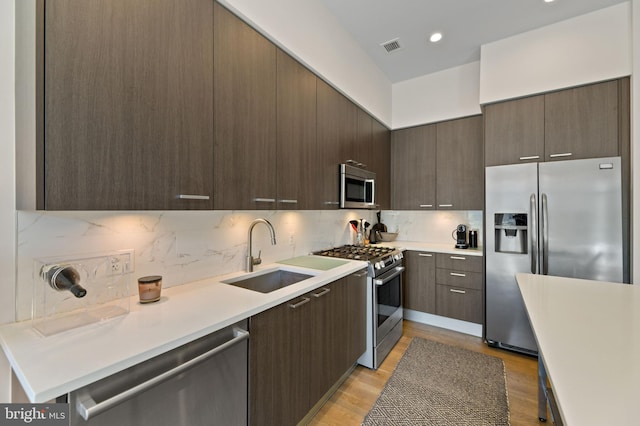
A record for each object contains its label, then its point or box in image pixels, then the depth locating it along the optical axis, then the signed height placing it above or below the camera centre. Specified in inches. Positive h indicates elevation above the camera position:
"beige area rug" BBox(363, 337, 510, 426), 72.8 -55.2
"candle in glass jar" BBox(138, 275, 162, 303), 52.2 -14.9
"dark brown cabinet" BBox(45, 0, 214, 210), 37.0 +17.3
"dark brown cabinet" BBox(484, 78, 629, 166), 93.0 +32.6
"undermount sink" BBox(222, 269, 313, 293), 76.6 -20.4
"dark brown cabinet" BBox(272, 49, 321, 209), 74.7 +22.2
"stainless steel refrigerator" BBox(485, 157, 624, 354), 90.0 -6.1
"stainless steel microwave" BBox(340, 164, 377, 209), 101.9 +10.2
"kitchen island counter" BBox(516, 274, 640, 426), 25.9 -18.3
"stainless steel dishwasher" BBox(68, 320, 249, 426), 32.4 -25.1
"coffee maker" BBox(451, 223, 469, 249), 129.6 -12.0
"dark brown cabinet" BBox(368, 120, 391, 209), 131.7 +25.7
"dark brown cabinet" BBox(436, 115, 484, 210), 128.1 +23.3
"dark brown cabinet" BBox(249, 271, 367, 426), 53.7 -33.2
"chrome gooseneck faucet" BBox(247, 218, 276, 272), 78.3 -12.0
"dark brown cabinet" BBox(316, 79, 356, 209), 91.7 +27.2
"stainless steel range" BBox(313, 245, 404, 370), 94.9 -32.0
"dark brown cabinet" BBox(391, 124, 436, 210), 140.1 +23.6
